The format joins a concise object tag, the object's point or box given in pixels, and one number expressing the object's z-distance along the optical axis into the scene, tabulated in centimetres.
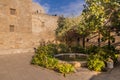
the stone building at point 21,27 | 1070
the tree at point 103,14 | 597
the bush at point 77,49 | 980
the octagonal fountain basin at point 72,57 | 795
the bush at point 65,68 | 592
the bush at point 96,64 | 631
